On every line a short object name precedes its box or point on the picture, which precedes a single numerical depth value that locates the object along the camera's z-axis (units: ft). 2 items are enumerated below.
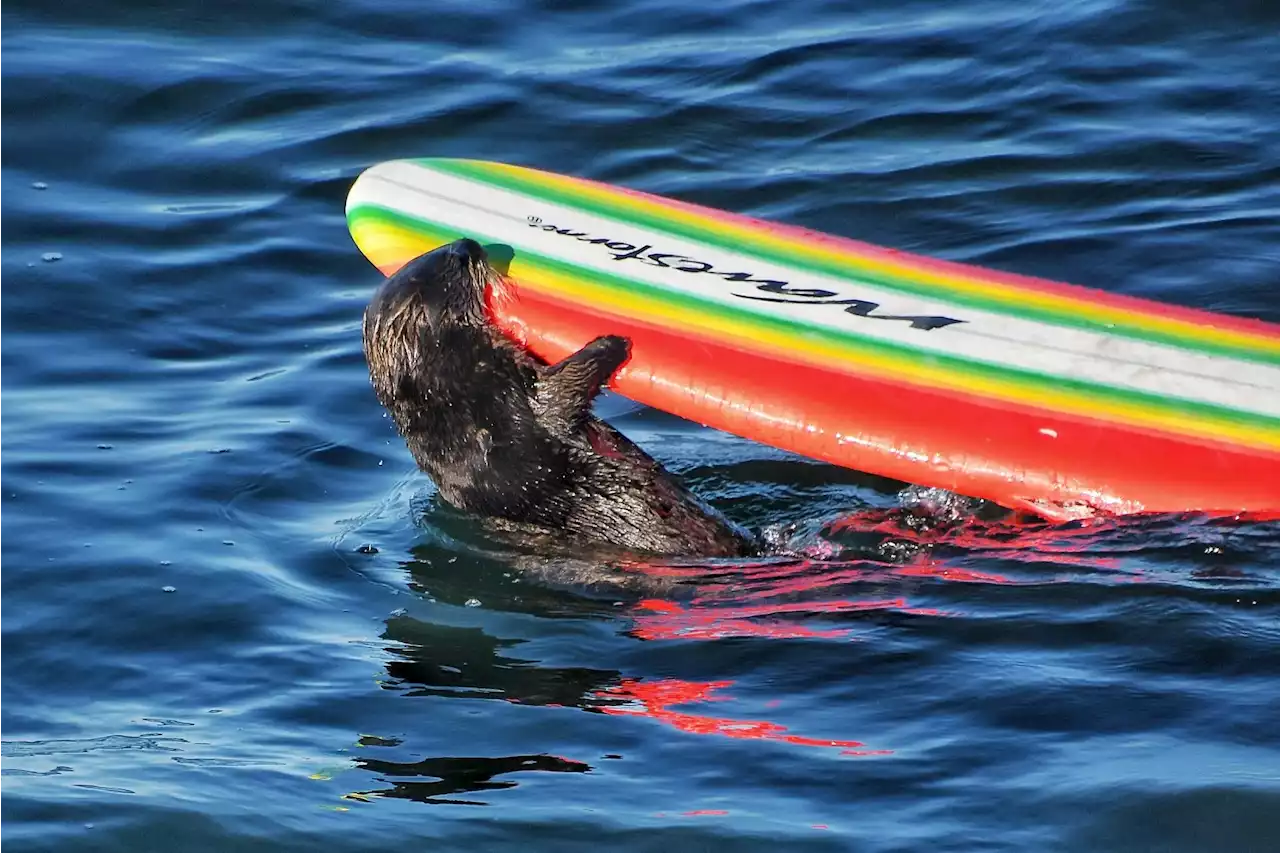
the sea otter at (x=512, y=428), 41.83
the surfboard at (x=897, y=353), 39.78
